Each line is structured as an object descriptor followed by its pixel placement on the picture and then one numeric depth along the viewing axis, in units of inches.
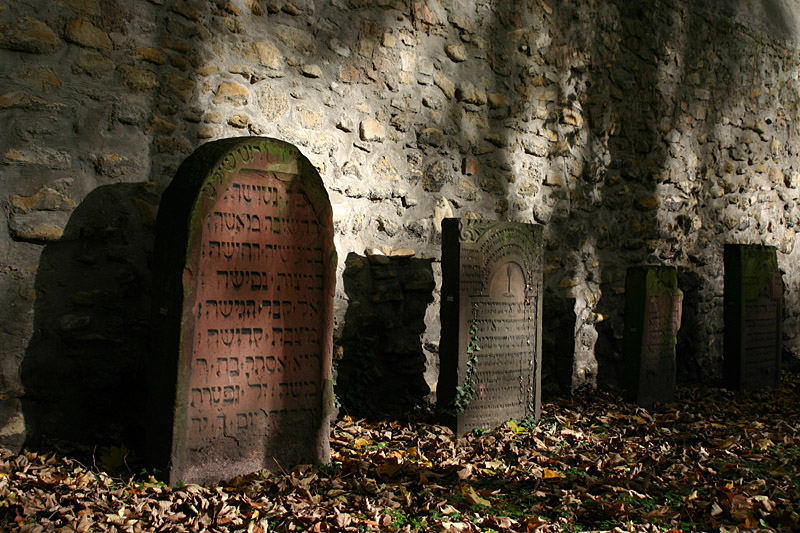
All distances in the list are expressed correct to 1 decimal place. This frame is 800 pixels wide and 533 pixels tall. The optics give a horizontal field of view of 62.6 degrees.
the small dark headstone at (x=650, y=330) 201.8
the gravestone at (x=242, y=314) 116.1
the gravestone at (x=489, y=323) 165.0
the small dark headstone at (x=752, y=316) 229.6
